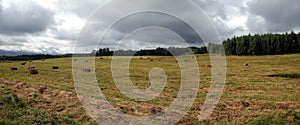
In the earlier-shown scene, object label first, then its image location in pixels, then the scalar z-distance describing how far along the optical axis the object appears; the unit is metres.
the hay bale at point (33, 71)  38.42
